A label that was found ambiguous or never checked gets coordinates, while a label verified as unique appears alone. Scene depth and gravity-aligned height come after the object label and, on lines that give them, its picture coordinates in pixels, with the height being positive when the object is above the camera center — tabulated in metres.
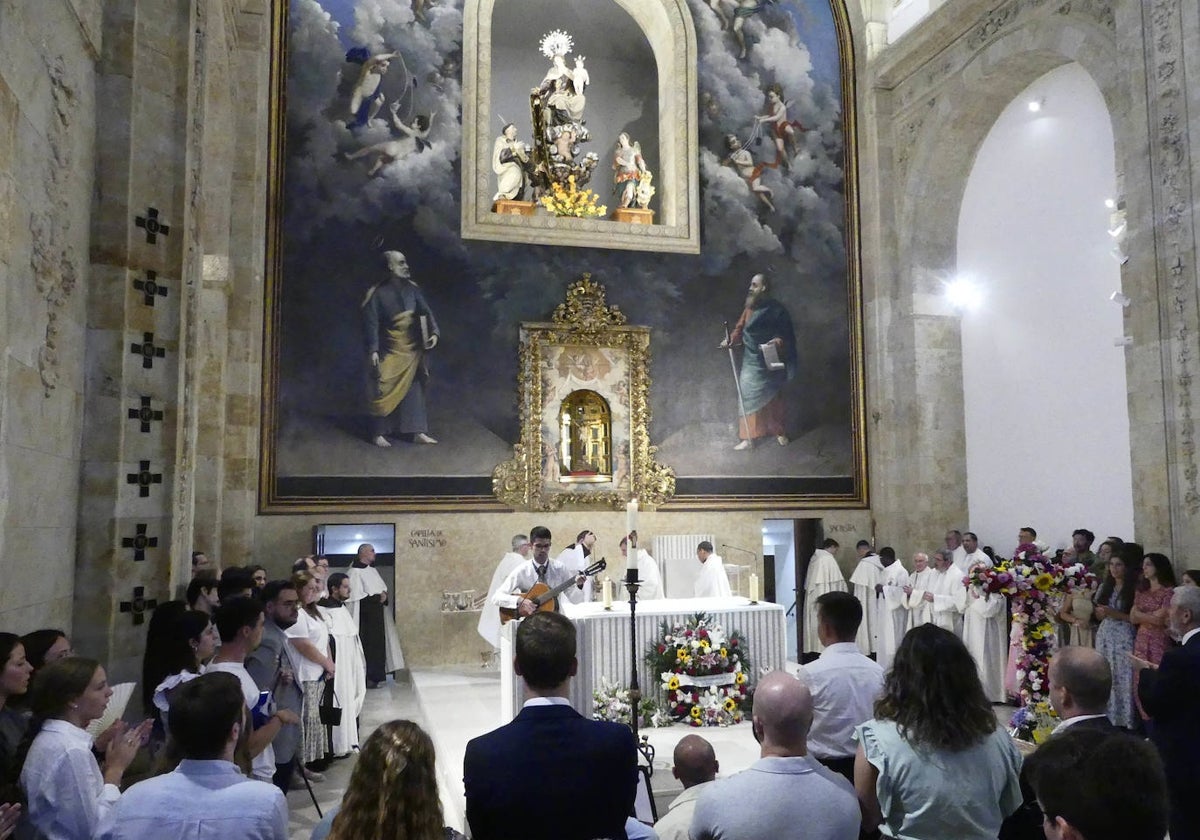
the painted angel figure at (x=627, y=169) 14.26 +4.98
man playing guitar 8.48 -0.91
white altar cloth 8.09 -1.50
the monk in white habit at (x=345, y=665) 7.97 -1.67
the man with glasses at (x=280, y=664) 5.17 -1.08
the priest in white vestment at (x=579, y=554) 11.05 -0.93
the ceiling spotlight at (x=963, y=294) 14.09 +2.90
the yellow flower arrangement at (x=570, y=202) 13.81 +4.31
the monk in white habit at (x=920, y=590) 11.83 -1.53
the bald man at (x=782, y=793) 2.43 -0.88
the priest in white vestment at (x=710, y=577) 11.51 -1.27
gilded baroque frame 13.17 +1.14
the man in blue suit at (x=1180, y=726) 3.95 -1.13
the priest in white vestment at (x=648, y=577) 11.87 -1.30
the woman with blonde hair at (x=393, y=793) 2.10 -0.75
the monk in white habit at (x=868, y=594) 13.15 -1.74
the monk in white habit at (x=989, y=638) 10.80 -2.00
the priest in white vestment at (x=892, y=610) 12.30 -1.86
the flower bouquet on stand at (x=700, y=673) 8.41 -1.85
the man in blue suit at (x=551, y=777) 2.41 -0.81
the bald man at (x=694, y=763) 3.64 -1.16
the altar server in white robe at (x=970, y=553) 12.02 -1.06
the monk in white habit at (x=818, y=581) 13.51 -1.57
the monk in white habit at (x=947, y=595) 11.35 -1.53
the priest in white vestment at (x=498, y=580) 10.39 -1.28
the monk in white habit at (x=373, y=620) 11.08 -1.77
